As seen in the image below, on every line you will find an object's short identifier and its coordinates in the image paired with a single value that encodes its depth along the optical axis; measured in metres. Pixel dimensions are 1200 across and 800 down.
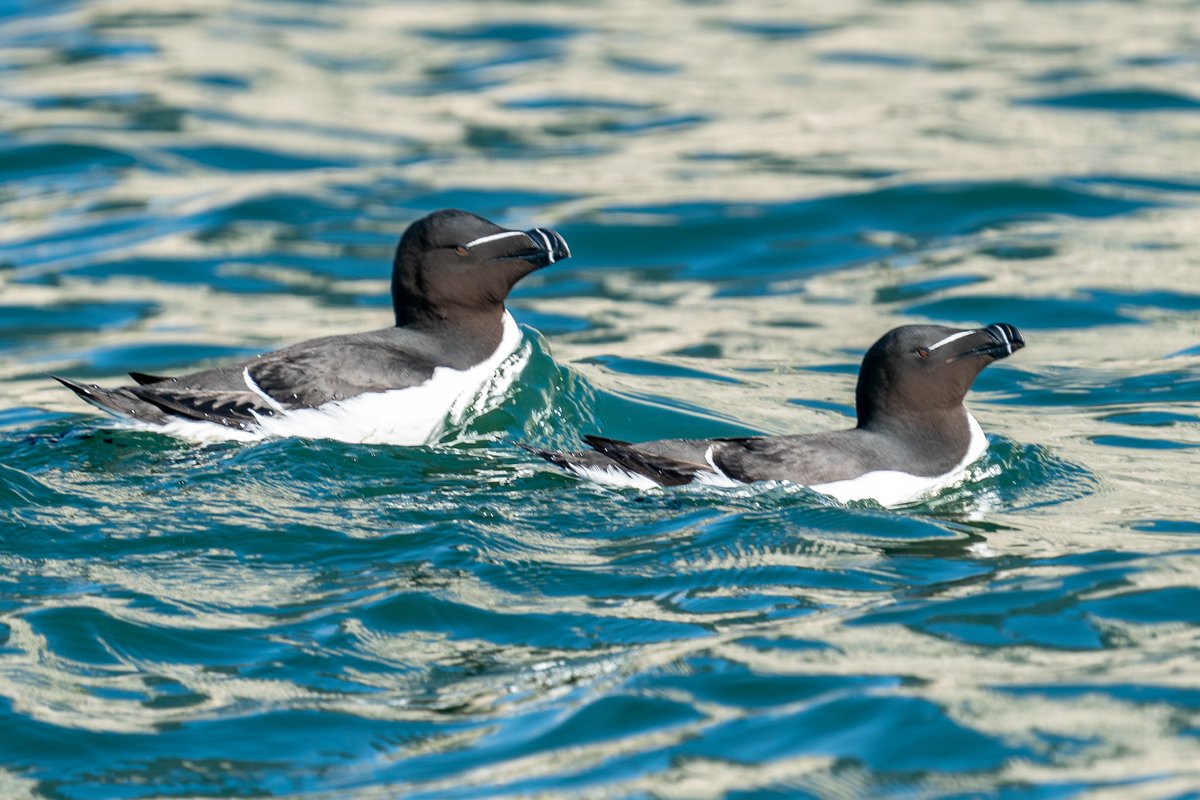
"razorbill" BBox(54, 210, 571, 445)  19.20
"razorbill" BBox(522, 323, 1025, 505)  17.59
